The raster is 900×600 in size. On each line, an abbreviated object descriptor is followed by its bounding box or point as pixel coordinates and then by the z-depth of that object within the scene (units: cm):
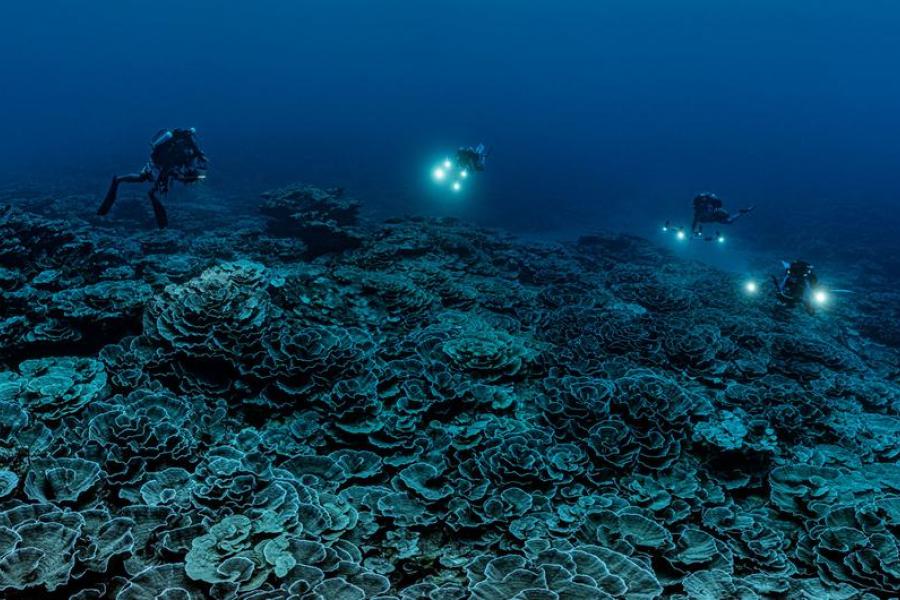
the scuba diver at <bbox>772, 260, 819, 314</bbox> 890
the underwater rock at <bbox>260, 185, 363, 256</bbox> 1360
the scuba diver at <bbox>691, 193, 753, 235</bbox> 1371
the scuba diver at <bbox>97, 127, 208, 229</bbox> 875
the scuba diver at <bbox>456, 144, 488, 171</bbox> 1226
